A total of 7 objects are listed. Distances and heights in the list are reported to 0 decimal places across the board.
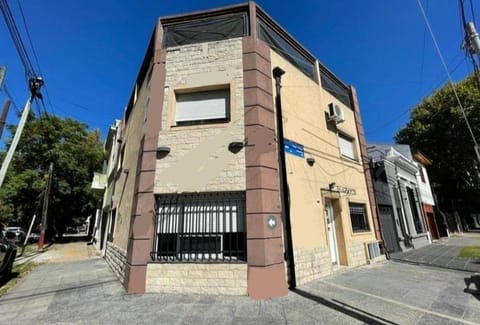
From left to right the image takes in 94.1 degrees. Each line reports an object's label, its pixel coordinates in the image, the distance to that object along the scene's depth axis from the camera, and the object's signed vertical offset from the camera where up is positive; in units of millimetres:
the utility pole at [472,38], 4055 +3232
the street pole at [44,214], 15153 +917
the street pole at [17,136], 6616 +2857
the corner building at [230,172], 5035 +1338
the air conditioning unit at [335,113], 8641 +4062
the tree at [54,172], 18906 +4959
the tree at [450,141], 19578 +7391
